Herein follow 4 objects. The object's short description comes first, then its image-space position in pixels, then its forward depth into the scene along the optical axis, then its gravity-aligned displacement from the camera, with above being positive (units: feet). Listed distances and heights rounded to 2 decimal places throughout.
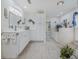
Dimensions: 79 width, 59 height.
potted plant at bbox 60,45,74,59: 4.64 -1.98
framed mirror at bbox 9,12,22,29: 5.44 +0.82
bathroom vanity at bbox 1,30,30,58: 5.44 -1.43
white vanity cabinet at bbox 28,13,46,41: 5.50 +0.05
